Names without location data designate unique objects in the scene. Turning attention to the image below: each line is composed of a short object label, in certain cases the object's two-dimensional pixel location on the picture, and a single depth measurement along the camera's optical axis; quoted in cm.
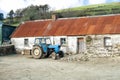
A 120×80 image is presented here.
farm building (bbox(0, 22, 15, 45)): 1832
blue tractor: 1349
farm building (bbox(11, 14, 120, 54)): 1375
